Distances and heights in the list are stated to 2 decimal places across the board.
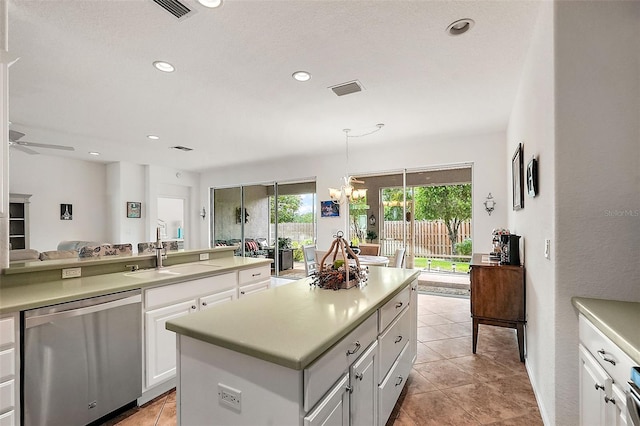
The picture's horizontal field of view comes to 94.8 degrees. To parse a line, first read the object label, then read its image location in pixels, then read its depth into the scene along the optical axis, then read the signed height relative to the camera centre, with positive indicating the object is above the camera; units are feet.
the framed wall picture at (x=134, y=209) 22.85 +0.50
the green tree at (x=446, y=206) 18.26 +0.49
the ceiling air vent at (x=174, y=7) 6.10 +4.43
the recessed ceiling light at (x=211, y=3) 6.09 +4.43
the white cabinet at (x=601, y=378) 3.57 -2.31
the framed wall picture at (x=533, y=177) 6.84 +0.84
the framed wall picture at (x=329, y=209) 20.59 +0.36
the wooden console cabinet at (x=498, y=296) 8.94 -2.61
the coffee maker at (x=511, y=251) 9.46 -1.24
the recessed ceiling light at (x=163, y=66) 8.54 +4.41
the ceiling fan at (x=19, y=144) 11.49 +3.14
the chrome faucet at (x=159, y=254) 9.48 -1.27
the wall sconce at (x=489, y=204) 15.72 +0.48
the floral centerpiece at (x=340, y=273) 6.33 -1.32
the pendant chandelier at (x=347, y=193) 16.66 +1.22
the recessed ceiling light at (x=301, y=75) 9.14 +4.39
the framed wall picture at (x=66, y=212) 20.66 +0.26
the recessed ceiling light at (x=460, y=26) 6.79 +4.44
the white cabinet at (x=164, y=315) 7.26 -2.63
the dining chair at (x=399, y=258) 15.30 -2.33
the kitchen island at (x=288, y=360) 3.39 -1.93
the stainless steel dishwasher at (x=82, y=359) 5.47 -2.97
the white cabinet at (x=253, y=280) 10.16 -2.39
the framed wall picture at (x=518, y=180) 9.33 +1.11
